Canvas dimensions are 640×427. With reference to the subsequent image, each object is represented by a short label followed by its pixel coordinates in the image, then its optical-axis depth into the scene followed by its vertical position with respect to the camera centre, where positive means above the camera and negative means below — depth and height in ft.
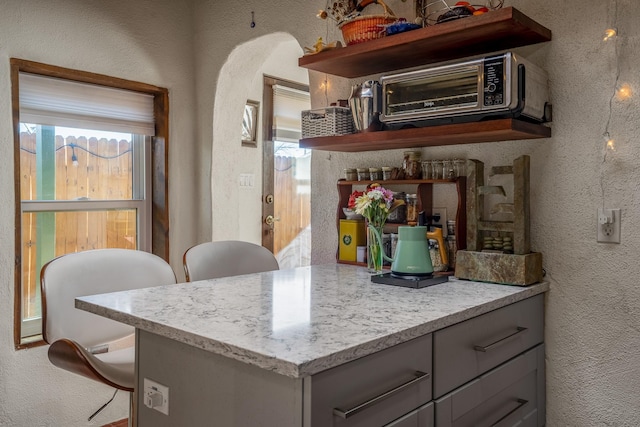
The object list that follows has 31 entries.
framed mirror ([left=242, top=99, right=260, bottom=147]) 13.07 +1.86
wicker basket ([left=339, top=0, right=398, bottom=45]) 6.73 +2.23
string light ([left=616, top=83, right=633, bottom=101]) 5.72 +1.20
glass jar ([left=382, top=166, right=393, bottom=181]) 7.37 +0.39
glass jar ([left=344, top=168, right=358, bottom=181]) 7.85 +0.38
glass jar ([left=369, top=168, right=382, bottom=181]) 7.54 +0.38
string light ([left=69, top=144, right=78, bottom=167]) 9.21 +0.73
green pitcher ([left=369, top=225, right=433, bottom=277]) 6.07 -0.61
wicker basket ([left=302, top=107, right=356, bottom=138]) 7.23 +1.09
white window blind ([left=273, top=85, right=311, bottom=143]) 13.91 +2.39
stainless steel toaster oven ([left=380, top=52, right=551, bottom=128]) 5.49 +1.21
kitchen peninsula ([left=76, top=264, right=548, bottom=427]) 3.56 -1.19
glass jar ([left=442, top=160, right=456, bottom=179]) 6.81 +0.39
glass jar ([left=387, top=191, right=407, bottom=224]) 7.29 -0.17
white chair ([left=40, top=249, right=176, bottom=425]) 5.47 -1.19
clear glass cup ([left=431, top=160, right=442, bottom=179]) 6.91 +0.41
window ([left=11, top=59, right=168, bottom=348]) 8.48 +0.52
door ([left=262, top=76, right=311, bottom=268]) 13.74 +0.64
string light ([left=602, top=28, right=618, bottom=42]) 5.81 +1.86
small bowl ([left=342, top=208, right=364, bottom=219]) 7.76 -0.21
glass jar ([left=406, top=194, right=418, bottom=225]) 7.09 -0.12
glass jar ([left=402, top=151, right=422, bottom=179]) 7.11 +0.48
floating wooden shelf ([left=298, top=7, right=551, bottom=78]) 5.70 +1.89
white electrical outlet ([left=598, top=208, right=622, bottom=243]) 5.81 -0.26
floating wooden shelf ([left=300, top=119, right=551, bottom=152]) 5.60 +0.76
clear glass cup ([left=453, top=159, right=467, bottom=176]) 6.77 +0.44
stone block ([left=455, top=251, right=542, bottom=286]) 5.92 -0.77
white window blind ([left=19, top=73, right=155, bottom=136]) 8.44 +1.60
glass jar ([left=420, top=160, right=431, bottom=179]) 7.00 +0.42
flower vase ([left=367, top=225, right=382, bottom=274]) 6.73 -0.68
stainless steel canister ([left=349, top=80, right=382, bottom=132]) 6.73 +1.22
